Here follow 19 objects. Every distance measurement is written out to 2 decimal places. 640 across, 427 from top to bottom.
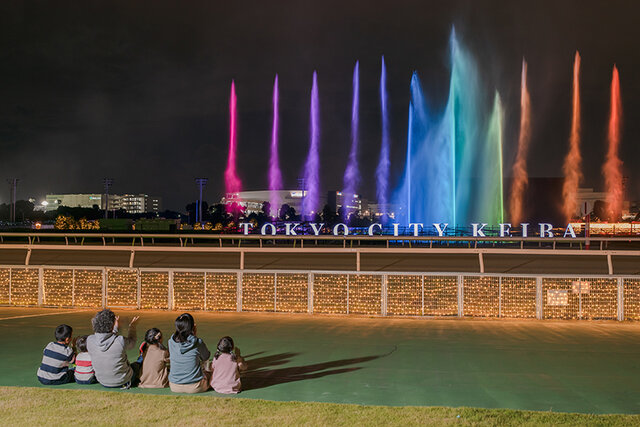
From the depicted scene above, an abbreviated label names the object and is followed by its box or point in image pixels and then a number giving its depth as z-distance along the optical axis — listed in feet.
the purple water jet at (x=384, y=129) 171.24
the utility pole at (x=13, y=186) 343.57
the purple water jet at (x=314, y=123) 183.57
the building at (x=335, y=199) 609.01
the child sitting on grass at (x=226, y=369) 23.16
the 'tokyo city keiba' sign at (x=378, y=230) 126.19
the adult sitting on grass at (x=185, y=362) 23.16
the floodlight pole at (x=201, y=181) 273.72
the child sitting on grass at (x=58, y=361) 24.11
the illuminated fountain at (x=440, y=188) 164.14
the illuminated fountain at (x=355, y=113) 181.41
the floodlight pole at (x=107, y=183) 345.02
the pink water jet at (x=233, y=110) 191.60
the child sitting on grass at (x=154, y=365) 23.95
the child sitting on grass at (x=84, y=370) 24.21
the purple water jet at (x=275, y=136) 190.29
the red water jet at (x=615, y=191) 164.66
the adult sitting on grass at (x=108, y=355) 23.59
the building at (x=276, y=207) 593.63
